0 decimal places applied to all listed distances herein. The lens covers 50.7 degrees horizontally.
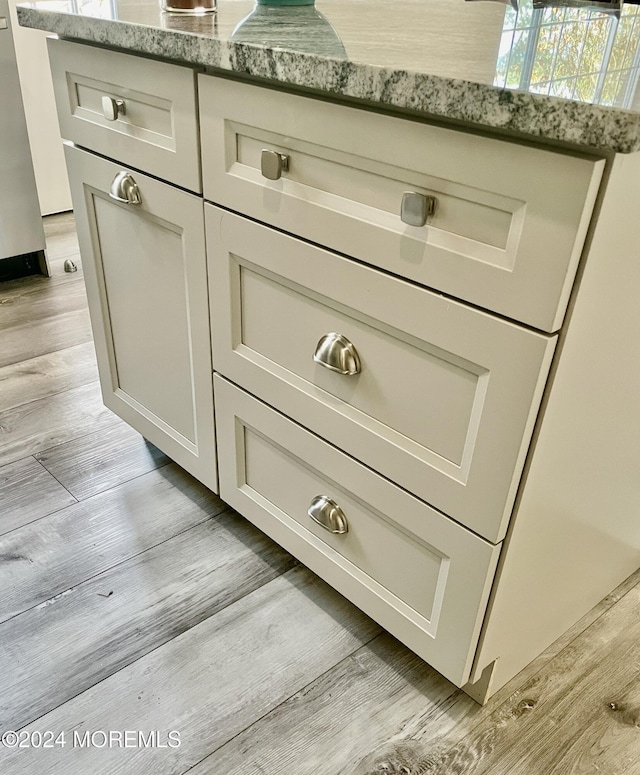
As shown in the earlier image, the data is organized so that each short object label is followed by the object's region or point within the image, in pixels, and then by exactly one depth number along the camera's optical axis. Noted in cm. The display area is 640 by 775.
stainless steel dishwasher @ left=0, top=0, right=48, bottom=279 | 193
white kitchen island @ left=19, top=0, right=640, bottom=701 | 62
